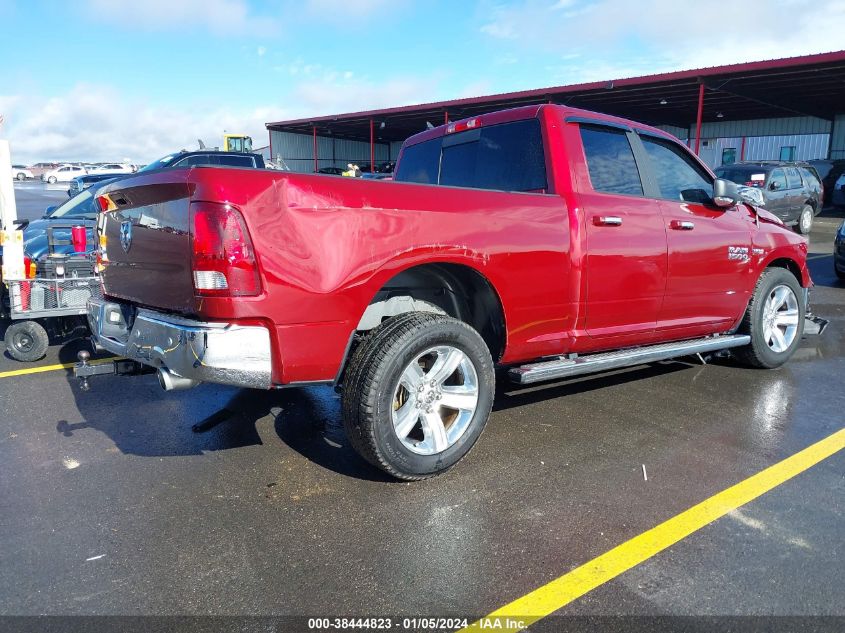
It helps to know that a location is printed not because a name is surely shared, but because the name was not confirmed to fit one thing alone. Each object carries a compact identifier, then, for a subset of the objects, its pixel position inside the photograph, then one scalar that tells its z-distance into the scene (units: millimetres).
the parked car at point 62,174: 57906
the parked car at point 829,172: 24656
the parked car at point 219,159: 10438
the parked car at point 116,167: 47719
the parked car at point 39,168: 74062
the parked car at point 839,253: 9828
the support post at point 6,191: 6250
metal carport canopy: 20016
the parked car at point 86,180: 12672
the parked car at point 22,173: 66938
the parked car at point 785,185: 15336
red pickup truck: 2898
